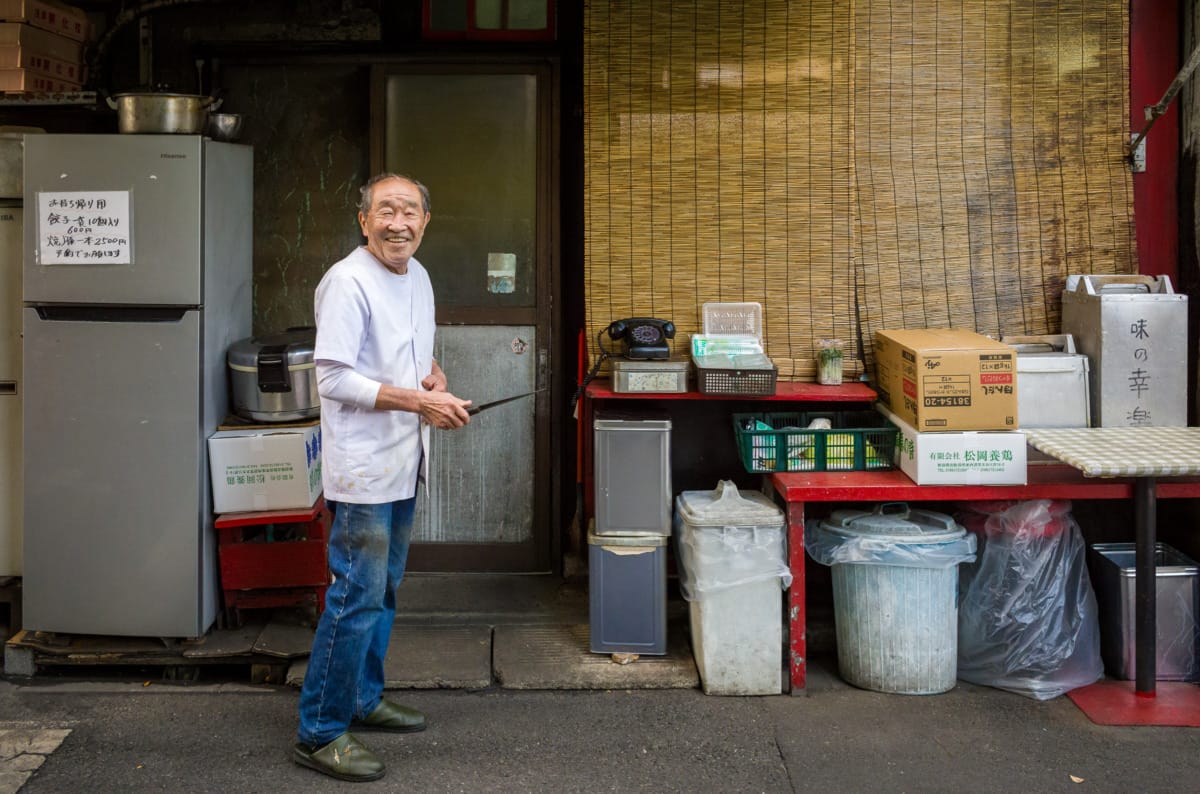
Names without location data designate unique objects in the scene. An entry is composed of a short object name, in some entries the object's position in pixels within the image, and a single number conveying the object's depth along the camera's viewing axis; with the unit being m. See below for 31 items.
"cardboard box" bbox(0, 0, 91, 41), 5.06
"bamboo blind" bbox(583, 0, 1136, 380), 5.27
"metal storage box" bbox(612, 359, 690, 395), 4.88
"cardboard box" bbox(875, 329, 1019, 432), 4.54
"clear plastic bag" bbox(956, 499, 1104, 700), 4.61
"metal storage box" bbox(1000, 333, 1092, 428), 4.95
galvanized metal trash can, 4.55
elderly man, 3.78
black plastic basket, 4.77
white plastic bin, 4.62
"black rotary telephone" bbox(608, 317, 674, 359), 4.99
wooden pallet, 4.80
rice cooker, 4.92
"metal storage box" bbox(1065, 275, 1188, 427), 4.87
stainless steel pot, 4.73
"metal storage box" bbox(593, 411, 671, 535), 4.82
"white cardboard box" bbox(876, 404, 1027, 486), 4.55
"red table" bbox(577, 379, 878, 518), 4.90
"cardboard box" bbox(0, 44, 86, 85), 5.08
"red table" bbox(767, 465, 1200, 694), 4.57
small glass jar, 5.16
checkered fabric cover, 4.12
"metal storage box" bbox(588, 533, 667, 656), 4.84
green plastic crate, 4.80
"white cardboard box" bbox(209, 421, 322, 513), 4.86
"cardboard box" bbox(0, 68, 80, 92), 5.11
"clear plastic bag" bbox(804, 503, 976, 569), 4.54
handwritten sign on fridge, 4.71
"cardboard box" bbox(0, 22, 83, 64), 5.07
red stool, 4.96
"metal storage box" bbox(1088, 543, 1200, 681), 4.70
